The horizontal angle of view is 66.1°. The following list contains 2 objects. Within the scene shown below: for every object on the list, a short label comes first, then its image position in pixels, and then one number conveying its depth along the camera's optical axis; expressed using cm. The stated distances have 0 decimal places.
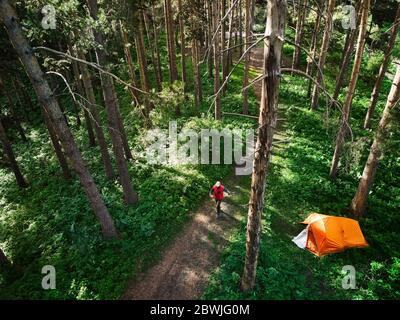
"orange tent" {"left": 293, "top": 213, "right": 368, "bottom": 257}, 1206
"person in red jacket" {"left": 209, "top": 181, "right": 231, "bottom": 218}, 1347
